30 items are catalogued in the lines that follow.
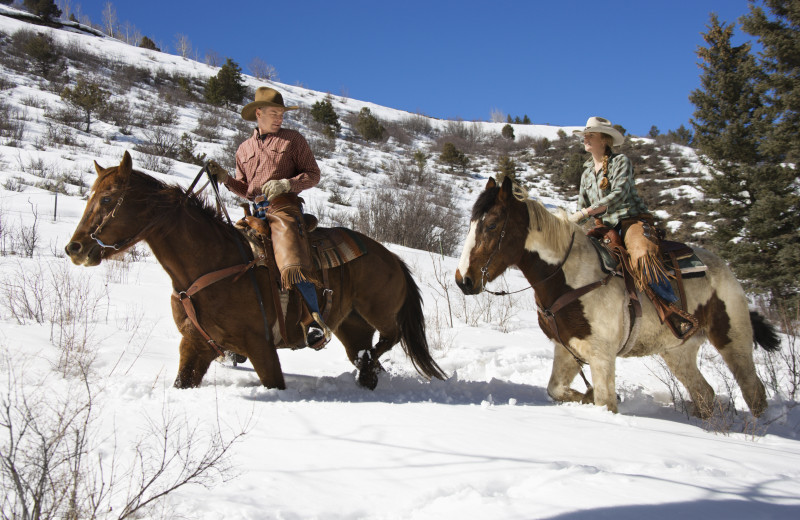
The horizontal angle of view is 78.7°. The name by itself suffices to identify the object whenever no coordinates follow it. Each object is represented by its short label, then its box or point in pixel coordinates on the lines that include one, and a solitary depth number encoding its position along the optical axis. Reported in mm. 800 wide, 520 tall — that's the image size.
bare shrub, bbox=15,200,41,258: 7619
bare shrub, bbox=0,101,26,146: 15922
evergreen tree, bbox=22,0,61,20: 37816
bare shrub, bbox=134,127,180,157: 18125
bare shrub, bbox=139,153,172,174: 15312
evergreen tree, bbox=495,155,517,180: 30823
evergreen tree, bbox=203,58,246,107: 30172
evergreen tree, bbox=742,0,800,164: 14312
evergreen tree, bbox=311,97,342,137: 33031
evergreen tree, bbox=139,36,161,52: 48281
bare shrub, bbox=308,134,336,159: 25953
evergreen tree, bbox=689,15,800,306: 15336
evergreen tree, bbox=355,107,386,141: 34969
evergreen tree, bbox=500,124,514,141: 50406
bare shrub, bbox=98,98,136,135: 21359
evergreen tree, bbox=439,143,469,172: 32719
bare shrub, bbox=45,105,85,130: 19453
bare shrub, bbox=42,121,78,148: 16797
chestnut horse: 3238
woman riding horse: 4031
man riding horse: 3658
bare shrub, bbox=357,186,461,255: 14375
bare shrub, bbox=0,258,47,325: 5002
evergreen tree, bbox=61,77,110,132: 20172
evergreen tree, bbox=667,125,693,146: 45862
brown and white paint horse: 3793
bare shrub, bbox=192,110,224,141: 22562
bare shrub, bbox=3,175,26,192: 11203
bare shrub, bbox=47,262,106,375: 3488
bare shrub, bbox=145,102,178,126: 23062
